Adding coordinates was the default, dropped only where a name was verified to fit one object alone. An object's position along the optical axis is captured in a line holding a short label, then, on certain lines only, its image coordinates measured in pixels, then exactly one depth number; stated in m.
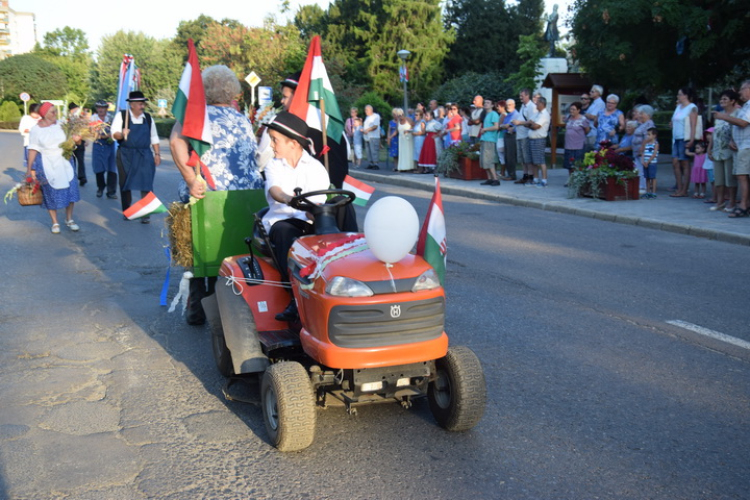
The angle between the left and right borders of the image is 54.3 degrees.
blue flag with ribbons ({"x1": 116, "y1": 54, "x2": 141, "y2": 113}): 11.05
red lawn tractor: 3.60
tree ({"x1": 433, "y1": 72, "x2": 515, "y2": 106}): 37.97
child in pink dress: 13.16
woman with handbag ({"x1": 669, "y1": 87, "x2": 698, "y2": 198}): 13.27
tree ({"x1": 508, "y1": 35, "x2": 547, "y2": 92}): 26.88
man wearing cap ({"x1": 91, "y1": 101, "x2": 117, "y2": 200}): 14.44
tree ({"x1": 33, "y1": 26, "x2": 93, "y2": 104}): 95.81
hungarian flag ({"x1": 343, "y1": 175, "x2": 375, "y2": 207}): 5.56
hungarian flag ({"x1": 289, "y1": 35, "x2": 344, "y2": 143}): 5.85
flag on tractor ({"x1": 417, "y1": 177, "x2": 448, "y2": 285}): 3.99
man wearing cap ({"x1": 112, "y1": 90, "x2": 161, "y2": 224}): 11.70
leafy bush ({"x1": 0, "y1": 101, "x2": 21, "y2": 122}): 74.56
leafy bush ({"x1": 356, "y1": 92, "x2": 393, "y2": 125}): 29.84
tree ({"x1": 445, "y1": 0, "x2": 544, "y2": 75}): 54.03
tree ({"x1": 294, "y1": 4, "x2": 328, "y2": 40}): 62.64
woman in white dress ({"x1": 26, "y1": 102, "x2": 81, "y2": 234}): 10.48
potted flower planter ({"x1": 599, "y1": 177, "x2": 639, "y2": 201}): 13.52
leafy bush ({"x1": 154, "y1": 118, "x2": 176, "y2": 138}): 54.16
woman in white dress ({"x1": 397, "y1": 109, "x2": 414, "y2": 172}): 21.86
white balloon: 3.61
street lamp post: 24.26
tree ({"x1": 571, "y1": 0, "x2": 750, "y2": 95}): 16.78
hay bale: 5.61
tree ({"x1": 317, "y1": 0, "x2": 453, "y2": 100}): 53.50
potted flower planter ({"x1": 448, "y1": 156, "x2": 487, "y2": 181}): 18.38
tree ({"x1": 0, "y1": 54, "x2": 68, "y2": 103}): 85.75
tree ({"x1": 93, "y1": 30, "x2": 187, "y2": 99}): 72.80
